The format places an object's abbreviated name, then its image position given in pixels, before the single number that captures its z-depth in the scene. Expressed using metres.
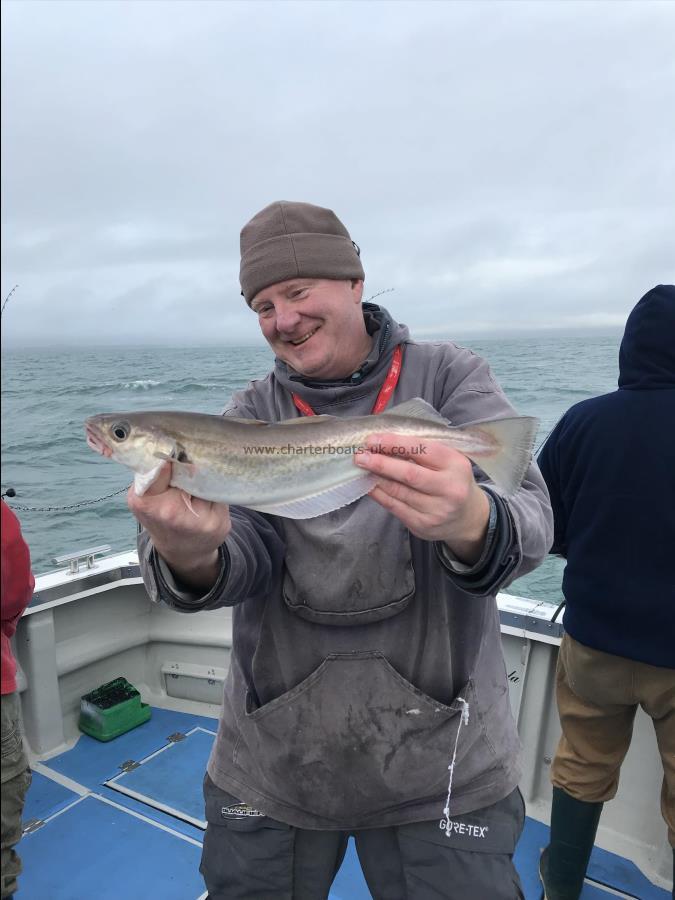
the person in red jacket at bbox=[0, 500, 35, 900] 2.37
